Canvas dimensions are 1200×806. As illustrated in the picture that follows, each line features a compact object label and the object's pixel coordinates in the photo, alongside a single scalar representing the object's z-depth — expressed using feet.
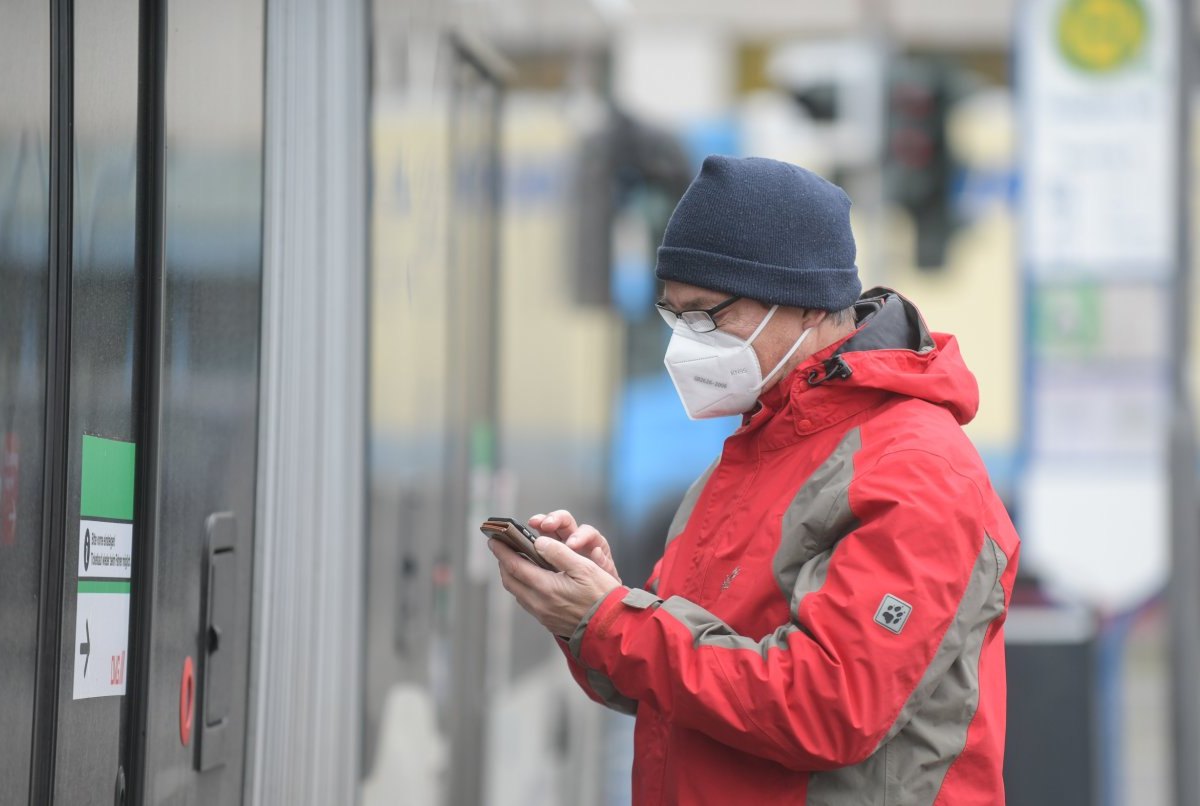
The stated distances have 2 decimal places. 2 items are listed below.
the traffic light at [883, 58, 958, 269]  55.83
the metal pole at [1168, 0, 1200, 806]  35.99
